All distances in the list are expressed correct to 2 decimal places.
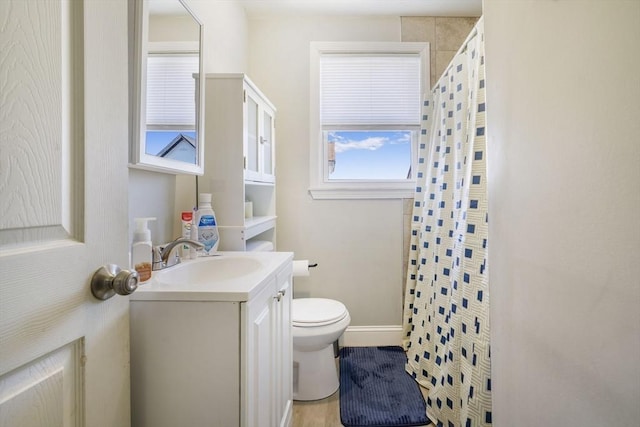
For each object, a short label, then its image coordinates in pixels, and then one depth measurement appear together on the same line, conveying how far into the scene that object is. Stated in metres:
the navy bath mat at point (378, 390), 1.58
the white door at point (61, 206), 0.42
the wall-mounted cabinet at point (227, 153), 1.52
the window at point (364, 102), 2.35
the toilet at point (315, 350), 1.69
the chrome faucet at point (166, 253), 1.09
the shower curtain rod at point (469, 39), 1.50
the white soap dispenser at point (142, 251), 0.92
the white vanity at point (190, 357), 0.83
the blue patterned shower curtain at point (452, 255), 1.34
